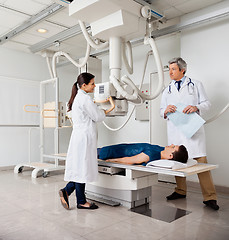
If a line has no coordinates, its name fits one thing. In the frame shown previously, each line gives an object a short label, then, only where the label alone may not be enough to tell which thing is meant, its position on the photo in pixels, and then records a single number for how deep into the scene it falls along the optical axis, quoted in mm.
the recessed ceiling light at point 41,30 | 4101
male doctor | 2602
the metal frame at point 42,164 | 4238
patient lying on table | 2284
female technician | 2438
